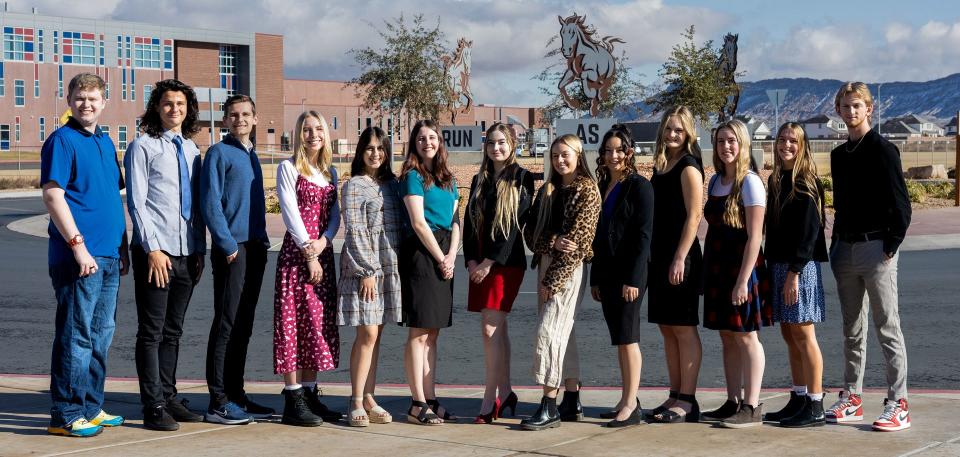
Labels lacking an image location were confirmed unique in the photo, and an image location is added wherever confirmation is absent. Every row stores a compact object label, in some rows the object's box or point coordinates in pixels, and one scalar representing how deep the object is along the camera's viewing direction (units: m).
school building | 92.56
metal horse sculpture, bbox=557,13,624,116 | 30.22
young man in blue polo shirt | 6.25
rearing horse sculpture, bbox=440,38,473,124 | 42.72
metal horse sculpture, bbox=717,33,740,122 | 42.94
